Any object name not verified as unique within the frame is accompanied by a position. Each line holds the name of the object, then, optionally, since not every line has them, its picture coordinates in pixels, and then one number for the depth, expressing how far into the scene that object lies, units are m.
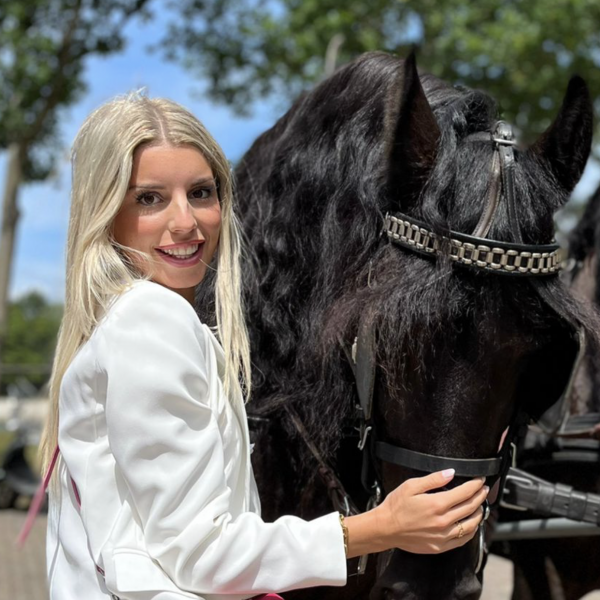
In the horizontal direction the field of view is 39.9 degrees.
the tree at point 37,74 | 9.95
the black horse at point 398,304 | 1.46
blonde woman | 1.17
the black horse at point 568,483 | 2.56
